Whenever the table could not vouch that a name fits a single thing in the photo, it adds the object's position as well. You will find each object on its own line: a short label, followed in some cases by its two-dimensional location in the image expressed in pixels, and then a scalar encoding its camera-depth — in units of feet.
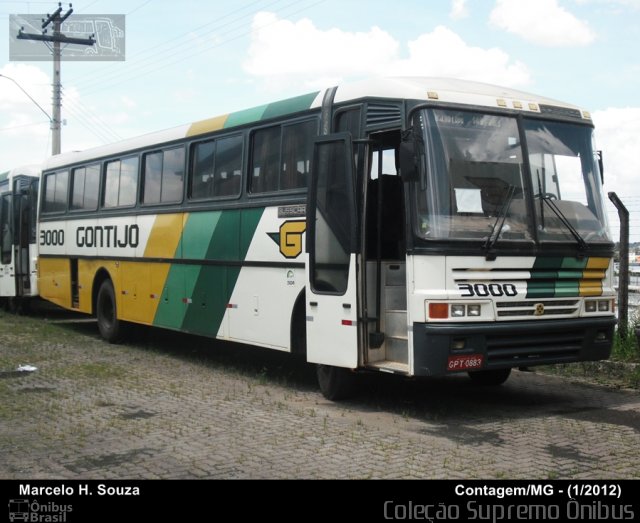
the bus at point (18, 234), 65.82
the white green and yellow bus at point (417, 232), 26.96
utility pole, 107.34
